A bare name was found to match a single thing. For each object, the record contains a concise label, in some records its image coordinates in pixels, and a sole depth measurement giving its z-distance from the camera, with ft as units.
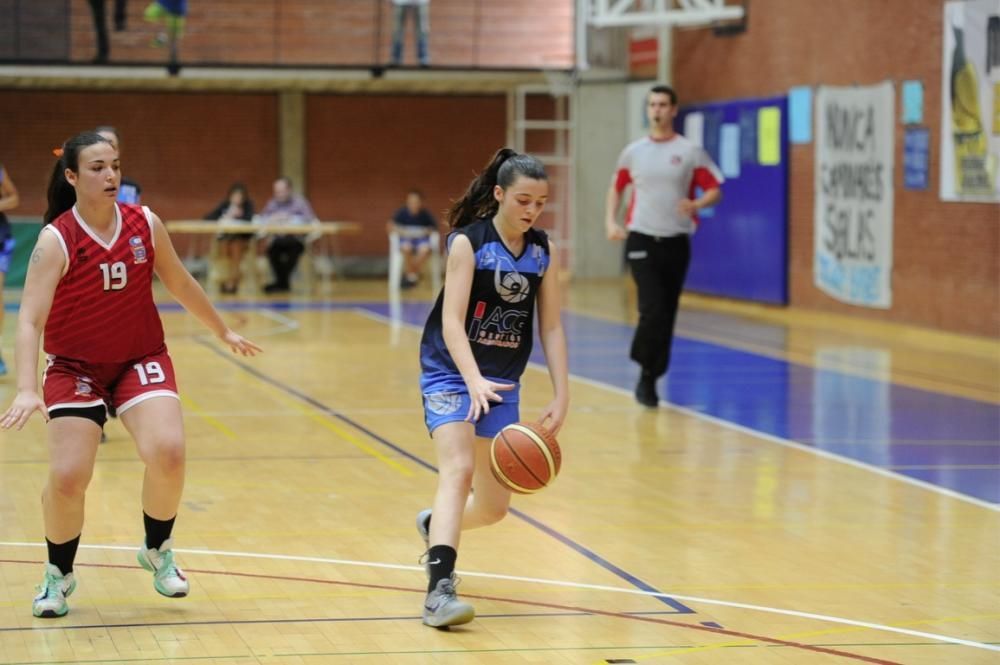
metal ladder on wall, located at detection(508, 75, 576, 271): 83.66
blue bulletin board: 67.05
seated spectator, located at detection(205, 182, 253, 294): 75.72
